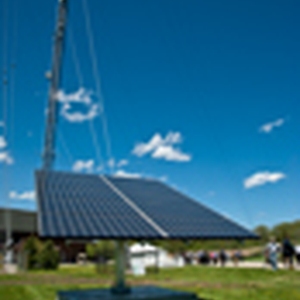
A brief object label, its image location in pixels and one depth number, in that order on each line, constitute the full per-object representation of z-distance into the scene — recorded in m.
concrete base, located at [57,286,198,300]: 9.13
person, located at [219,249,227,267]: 40.18
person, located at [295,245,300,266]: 31.89
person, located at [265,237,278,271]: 25.27
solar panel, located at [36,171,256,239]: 8.18
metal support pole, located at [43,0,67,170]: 50.50
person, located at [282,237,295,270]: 25.95
